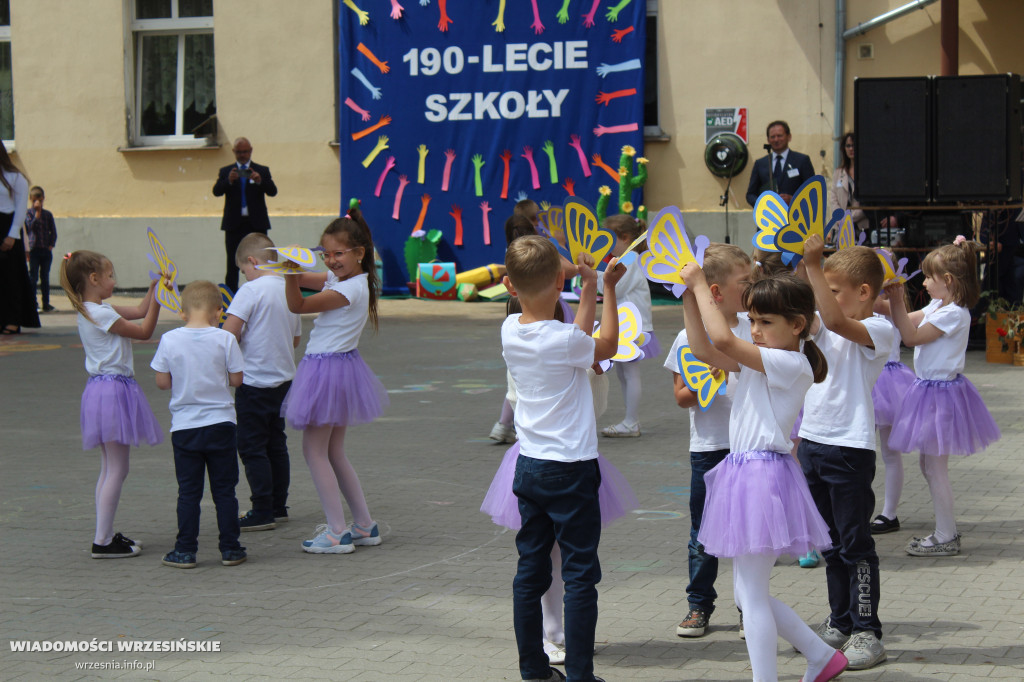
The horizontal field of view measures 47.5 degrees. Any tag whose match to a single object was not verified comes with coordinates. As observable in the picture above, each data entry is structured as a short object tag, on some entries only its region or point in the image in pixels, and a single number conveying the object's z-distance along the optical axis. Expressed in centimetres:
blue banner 1706
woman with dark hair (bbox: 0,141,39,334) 1168
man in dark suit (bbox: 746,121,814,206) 1266
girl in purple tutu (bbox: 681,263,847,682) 374
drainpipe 1547
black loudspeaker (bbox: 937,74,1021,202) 1154
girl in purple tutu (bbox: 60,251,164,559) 571
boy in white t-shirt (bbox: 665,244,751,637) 445
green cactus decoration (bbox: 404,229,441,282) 1784
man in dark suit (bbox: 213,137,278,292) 1501
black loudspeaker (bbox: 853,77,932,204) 1168
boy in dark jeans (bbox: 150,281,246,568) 549
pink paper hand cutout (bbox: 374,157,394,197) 1800
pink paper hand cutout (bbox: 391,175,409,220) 1803
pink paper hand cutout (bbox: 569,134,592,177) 1716
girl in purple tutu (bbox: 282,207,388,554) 571
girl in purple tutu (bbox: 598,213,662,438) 834
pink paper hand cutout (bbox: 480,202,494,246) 1770
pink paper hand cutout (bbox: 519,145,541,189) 1742
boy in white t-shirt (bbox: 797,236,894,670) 420
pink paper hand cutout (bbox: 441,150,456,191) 1786
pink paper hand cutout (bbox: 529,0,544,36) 1725
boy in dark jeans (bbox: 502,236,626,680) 388
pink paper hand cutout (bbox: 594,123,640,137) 1684
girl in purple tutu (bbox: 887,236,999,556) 552
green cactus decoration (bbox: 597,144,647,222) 1670
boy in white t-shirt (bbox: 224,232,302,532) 622
